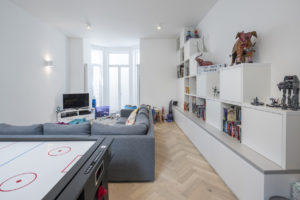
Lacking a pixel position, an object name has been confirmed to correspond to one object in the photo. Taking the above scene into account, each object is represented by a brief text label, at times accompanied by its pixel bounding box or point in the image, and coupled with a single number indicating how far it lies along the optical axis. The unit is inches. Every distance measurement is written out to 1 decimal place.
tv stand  168.0
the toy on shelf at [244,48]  69.9
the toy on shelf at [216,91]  101.0
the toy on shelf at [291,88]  48.8
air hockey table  26.3
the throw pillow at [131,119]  103.0
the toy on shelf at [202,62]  116.4
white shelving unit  47.1
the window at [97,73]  224.4
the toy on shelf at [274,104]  54.0
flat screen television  175.2
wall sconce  149.9
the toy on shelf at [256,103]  60.6
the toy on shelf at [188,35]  148.3
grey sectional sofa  70.7
